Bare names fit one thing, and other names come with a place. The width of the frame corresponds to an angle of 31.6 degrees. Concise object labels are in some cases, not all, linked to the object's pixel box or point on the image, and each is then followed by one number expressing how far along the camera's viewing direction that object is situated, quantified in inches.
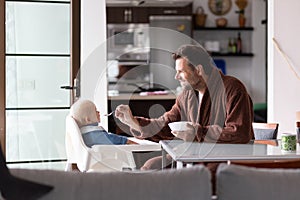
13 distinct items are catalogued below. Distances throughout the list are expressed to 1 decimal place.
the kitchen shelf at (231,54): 327.0
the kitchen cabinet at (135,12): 312.8
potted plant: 332.5
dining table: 105.0
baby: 141.0
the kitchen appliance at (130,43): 314.0
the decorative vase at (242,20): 332.2
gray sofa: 65.9
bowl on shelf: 331.0
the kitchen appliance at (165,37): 312.8
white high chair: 136.6
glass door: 187.6
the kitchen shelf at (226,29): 327.0
